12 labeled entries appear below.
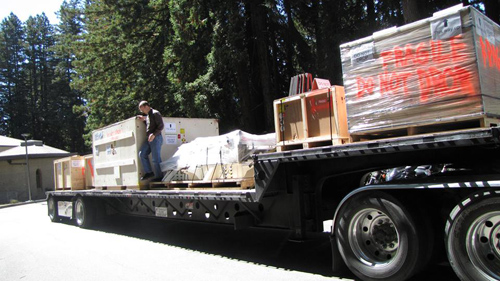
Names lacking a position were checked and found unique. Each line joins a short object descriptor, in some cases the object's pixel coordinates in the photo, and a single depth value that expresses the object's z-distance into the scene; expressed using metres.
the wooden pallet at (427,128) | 3.79
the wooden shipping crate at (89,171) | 11.46
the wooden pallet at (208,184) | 6.31
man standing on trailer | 8.41
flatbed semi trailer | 3.60
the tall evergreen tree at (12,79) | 59.62
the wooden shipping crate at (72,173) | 11.94
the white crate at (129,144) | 8.66
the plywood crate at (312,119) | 4.90
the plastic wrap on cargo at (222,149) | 6.77
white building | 31.52
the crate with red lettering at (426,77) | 3.79
